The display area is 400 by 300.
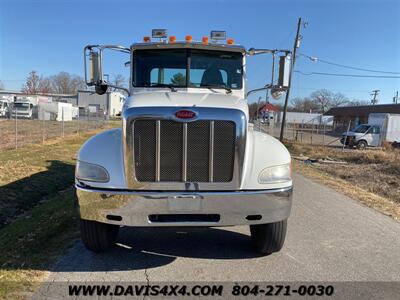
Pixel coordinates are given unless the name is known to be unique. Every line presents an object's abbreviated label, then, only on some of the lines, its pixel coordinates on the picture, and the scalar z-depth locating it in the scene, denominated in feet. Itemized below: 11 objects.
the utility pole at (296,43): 105.29
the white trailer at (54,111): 181.37
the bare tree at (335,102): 394.32
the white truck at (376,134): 103.09
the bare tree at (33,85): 329.72
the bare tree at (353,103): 396.61
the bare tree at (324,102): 392.88
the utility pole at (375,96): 341.41
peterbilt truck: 13.48
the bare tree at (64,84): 403.54
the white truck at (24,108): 176.46
